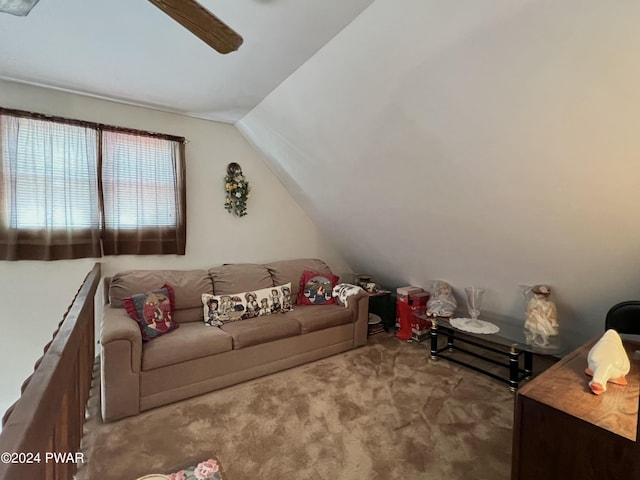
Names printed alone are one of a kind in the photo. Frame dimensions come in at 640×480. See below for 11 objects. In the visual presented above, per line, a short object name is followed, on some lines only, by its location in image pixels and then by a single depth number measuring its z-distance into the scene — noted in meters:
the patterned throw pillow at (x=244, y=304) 2.95
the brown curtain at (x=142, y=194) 2.93
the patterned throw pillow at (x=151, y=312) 2.49
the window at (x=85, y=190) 2.51
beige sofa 2.17
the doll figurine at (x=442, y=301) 3.46
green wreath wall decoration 3.61
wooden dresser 1.17
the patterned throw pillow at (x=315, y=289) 3.56
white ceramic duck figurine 1.47
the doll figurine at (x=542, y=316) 2.68
